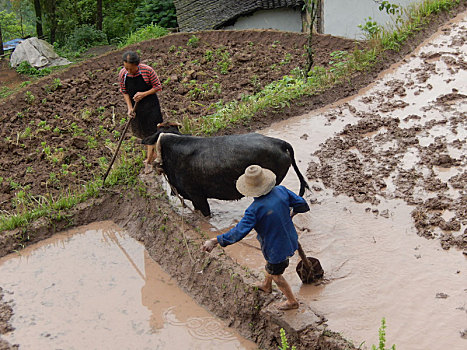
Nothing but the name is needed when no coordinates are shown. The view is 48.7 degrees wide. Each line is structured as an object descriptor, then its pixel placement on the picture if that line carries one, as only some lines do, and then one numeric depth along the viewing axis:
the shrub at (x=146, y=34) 15.49
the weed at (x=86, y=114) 10.02
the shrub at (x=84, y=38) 17.03
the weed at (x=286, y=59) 11.69
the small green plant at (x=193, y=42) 13.84
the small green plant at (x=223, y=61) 11.79
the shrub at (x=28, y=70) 14.12
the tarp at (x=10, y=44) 17.05
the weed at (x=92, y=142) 8.82
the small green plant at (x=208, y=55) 12.62
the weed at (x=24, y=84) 12.51
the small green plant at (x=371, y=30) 10.40
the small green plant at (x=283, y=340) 3.82
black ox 5.77
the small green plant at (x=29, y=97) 10.97
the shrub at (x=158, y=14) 17.94
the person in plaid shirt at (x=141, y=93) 6.75
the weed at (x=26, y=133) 9.35
